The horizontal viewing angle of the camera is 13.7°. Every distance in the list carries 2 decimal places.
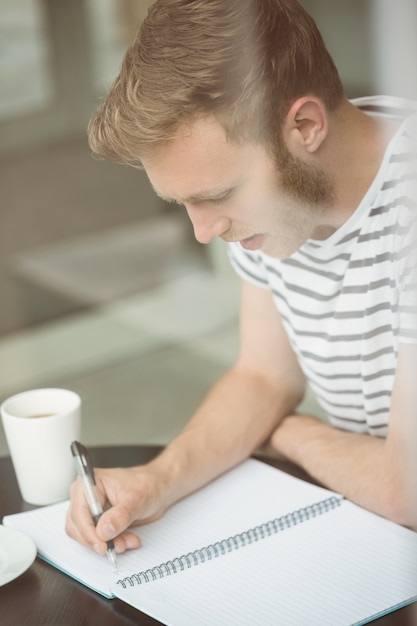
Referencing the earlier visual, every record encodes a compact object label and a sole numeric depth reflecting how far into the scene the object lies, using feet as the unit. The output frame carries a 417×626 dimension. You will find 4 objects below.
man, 5.71
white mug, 6.26
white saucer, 5.68
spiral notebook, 5.48
